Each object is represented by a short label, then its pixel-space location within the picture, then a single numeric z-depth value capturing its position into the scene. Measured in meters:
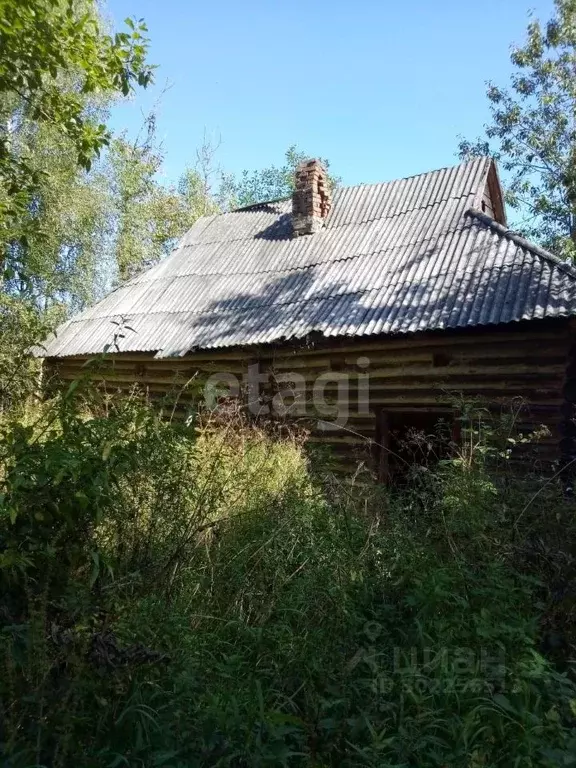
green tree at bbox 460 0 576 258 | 16.45
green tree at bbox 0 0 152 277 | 4.88
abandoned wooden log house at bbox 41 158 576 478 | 6.59
